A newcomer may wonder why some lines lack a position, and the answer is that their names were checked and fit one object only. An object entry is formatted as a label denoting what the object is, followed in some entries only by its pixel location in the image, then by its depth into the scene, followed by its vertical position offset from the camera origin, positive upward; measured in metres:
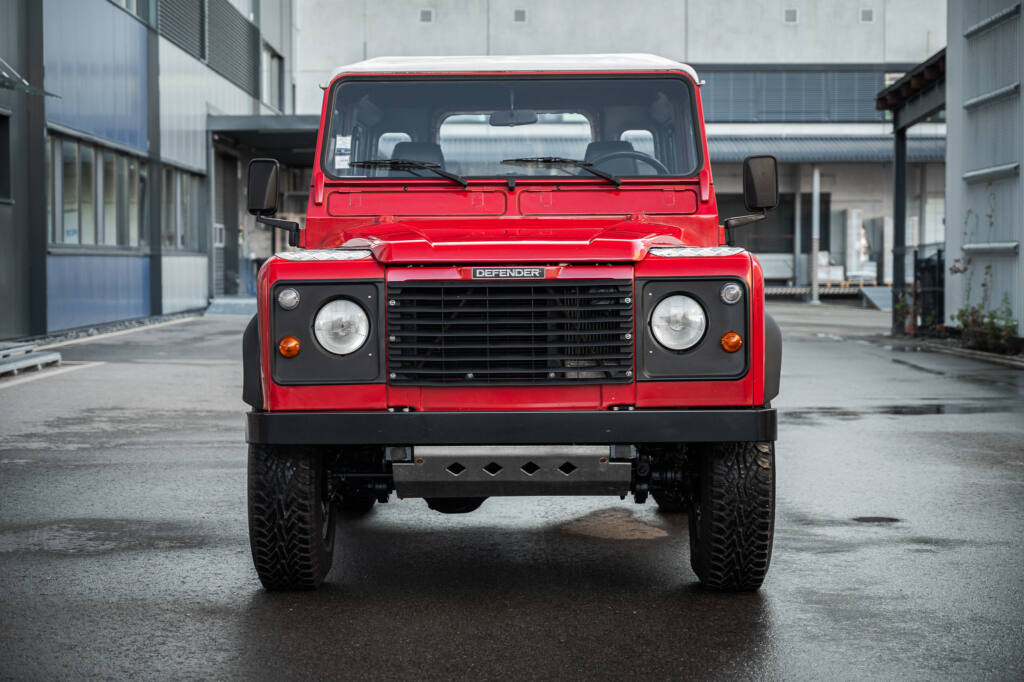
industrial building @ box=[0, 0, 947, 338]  21.70 +3.66
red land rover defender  4.92 -0.44
